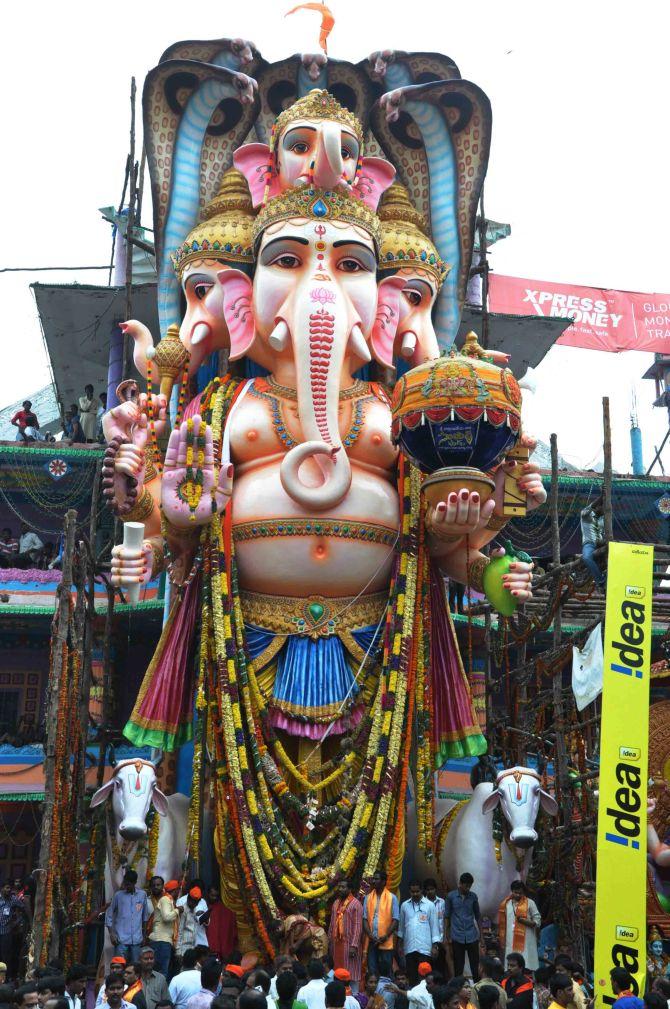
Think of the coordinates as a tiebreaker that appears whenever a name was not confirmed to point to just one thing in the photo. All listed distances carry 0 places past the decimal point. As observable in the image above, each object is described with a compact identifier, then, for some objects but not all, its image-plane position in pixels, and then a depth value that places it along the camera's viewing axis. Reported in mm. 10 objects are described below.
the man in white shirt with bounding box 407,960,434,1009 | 7070
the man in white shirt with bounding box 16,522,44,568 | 15250
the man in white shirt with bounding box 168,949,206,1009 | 6898
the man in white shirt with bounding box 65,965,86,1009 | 6862
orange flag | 11266
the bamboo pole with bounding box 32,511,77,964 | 8000
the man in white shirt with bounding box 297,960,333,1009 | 6367
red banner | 19172
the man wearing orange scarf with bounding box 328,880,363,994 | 8297
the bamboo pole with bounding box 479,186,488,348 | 13641
